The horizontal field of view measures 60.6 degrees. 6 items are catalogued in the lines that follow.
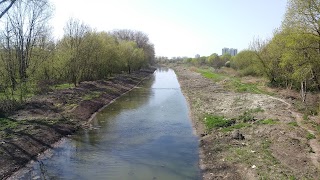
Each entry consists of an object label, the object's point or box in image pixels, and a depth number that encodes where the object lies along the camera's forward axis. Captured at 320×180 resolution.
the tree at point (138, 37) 134.82
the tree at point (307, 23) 22.45
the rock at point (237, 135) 20.23
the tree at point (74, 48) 43.78
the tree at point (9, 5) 20.78
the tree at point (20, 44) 33.91
